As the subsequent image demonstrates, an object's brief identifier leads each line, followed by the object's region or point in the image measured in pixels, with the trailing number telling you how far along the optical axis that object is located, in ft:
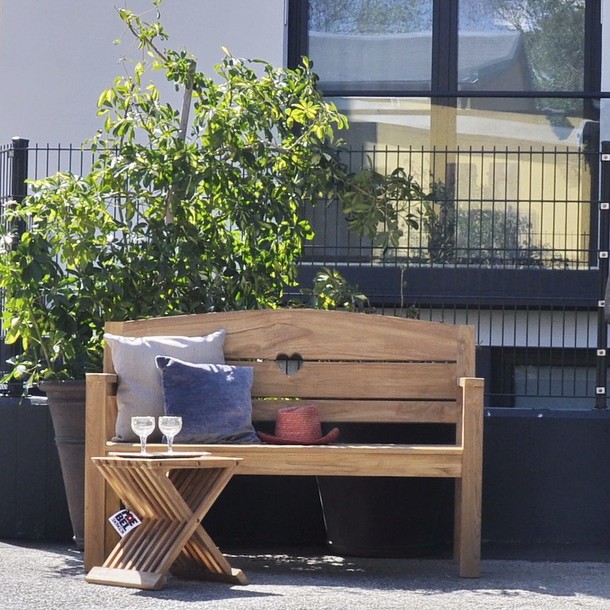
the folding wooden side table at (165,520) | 28.19
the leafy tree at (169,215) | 35.28
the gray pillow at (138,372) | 32.46
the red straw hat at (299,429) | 32.55
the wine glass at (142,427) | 29.55
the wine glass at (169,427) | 29.71
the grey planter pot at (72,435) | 34.94
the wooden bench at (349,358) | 34.30
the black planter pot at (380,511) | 34.66
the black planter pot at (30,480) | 37.46
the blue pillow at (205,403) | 32.30
